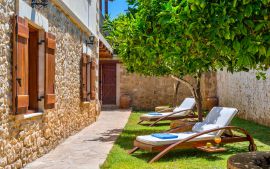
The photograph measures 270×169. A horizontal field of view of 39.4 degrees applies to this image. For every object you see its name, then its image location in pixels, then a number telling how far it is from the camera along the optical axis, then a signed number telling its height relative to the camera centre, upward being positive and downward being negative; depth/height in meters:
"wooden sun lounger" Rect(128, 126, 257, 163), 6.50 -1.03
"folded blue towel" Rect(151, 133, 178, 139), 6.82 -0.88
